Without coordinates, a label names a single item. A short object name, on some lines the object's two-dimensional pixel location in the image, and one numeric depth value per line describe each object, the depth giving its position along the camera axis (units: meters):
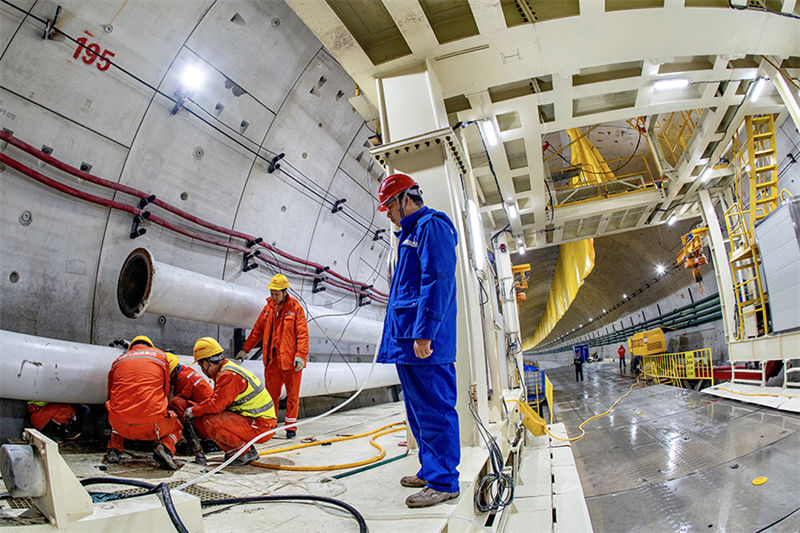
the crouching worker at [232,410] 3.27
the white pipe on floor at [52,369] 2.80
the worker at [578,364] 15.88
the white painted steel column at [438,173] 3.12
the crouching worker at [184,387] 3.59
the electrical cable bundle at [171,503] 1.40
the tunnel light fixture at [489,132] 5.38
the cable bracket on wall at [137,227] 4.22
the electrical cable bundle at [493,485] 2.48
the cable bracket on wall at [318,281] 6.71
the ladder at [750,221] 7.07
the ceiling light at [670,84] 5.29
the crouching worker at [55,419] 3.27
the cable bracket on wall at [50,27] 3.34
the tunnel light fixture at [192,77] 4.29
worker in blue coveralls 2.05
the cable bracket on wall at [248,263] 5.46
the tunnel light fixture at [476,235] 3.97
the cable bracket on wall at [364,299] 8.02
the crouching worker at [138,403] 3.03
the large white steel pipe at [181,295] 3.72
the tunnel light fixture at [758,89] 5.73
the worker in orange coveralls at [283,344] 4.45
